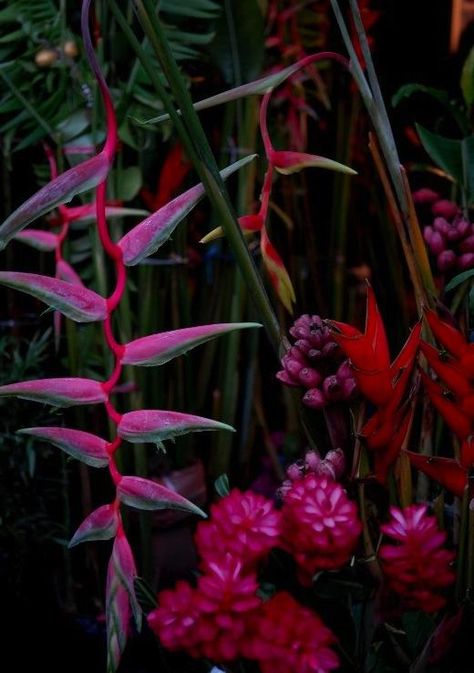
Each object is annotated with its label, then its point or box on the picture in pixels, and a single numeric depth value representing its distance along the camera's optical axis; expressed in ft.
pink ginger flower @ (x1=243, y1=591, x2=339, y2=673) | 1.53
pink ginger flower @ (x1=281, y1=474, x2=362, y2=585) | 1.51
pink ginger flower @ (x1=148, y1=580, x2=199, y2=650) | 1.55
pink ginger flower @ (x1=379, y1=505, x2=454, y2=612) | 1.60
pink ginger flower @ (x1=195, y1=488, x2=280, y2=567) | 1.61
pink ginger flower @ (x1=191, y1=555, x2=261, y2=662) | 1.52
